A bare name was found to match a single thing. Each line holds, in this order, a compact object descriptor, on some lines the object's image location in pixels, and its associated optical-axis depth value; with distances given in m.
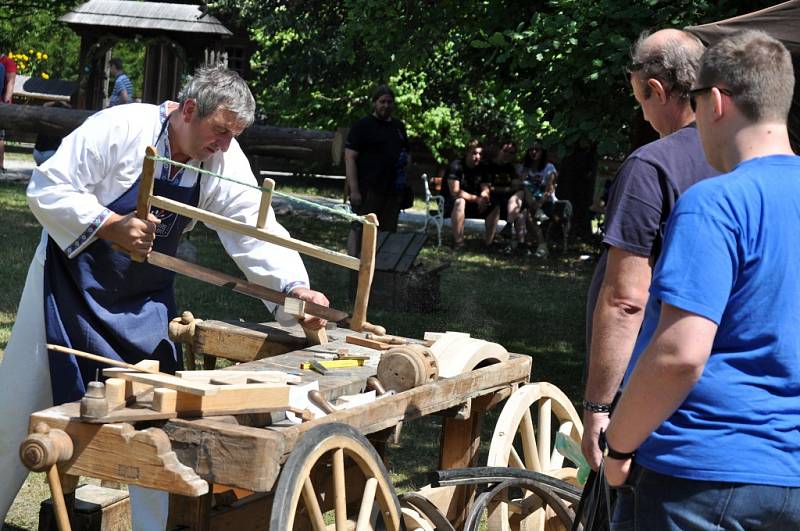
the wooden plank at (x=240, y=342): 3.88
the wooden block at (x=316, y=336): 3.86
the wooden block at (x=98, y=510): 3.56
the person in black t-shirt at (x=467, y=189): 13.70
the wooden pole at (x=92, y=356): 2.89
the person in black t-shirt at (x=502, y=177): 13.91
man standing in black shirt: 9.77
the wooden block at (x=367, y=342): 3.84
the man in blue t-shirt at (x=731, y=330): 2.04
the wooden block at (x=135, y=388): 2.77
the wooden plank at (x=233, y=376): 2.92
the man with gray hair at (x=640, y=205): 2.78
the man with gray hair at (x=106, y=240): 3.49
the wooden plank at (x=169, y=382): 2.67
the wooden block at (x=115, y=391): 2.69
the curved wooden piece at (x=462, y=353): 3.69
